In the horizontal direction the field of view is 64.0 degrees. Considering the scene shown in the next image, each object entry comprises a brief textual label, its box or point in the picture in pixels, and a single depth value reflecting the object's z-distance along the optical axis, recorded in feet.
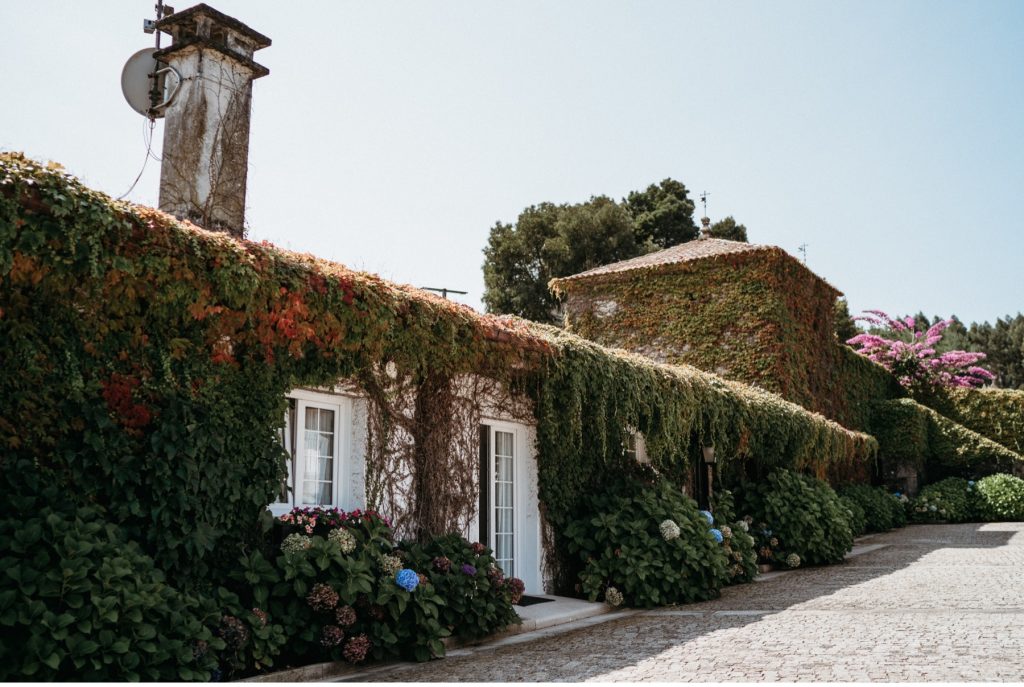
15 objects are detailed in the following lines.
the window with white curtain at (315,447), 23.24
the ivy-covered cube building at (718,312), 63.16
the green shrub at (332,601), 18.62
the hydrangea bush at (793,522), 43.96
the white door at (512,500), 30.81
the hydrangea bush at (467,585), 22.18
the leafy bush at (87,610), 13.66
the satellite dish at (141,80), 29.86
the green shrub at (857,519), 60.80
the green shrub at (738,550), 37.55
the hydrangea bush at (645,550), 30.50
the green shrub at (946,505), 77.25
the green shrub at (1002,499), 75.87
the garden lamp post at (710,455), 41.04
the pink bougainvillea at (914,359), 94.63
